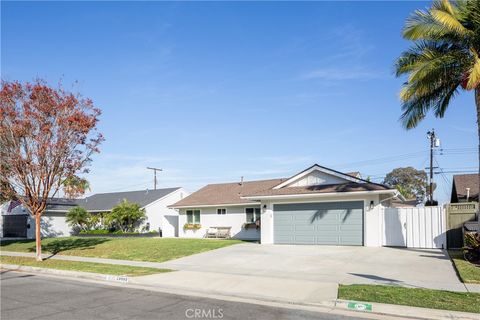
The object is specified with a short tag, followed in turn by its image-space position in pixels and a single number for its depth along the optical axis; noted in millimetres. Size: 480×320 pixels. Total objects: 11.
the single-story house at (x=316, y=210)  21109
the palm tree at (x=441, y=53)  14422
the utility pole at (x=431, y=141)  40297
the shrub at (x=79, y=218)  38062
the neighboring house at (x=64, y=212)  38531
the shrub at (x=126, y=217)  35531
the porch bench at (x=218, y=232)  29812
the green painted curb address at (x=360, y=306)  8852
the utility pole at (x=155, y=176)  58388
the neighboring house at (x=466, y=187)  27188
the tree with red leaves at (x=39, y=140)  18484
